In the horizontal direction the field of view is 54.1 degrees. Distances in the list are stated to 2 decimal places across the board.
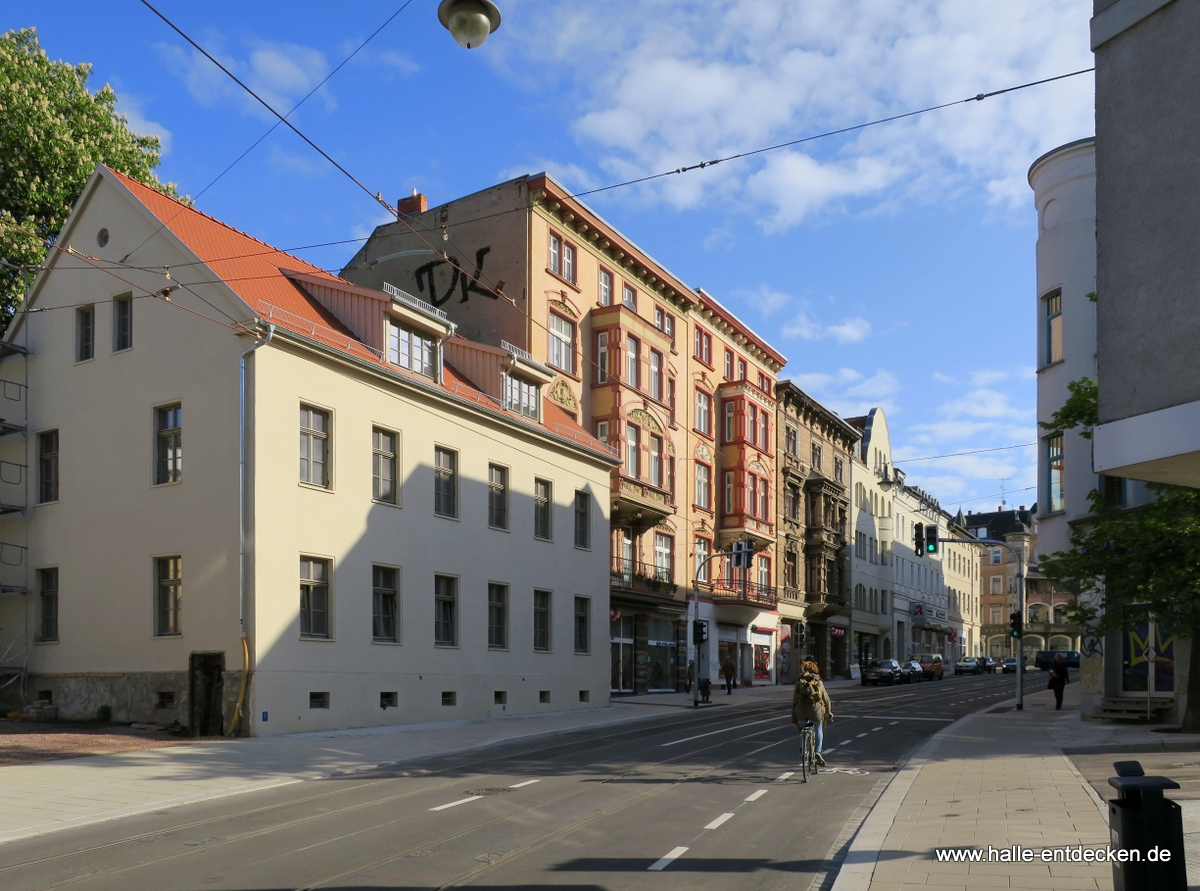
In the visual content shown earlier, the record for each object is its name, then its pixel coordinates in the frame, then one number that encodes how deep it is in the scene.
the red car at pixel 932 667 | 69.71
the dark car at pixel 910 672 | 63.62
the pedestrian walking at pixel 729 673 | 45.78
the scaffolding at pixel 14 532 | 28.33
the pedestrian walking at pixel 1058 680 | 36.31
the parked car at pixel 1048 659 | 86.62
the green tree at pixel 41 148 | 32.34
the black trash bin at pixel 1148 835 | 7.15
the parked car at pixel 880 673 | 59.91
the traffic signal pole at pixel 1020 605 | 36.59
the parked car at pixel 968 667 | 83.31
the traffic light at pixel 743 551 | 40.94
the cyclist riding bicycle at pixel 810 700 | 17.11
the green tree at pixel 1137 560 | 22.61
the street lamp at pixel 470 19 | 11.85
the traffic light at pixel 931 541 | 36.34
